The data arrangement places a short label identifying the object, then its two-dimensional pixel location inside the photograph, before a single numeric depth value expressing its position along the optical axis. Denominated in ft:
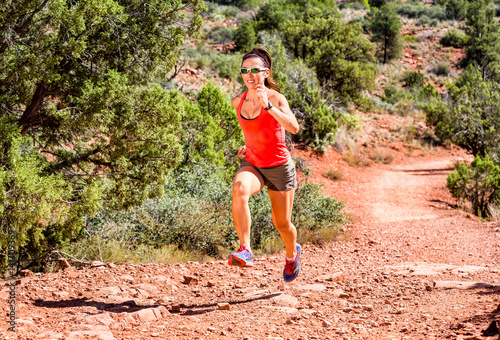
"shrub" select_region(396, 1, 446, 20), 149.18
